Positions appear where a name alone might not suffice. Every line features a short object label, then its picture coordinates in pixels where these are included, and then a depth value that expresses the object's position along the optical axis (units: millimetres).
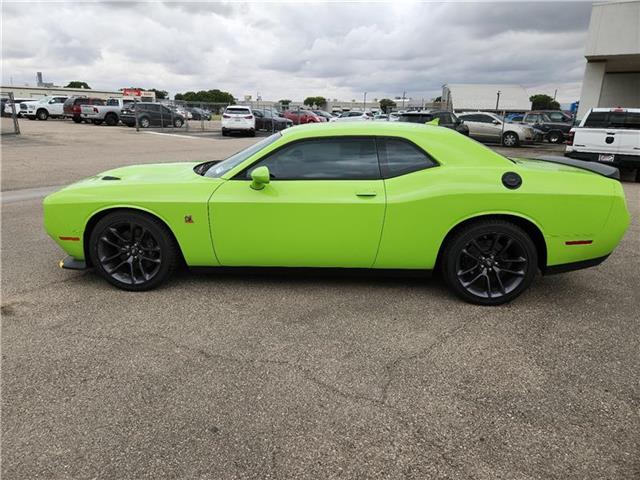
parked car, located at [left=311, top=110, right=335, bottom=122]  37181
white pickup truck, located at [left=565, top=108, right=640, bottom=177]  10766
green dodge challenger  3682
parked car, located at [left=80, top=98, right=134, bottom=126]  29047
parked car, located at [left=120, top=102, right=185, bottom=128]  27016
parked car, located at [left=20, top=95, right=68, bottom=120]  32250
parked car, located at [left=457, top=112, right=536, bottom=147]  21016
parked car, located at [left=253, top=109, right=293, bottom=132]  28497
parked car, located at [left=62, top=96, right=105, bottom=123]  29531
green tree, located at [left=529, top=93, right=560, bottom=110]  98156
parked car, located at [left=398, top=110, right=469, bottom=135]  20562
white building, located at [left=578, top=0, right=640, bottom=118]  18219
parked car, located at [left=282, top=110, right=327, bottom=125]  32031
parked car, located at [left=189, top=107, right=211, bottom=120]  33062
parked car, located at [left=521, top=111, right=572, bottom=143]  24375
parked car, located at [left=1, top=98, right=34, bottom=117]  32938
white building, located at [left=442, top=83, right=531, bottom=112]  56938
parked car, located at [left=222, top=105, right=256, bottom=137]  24781
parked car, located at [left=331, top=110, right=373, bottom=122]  30480
